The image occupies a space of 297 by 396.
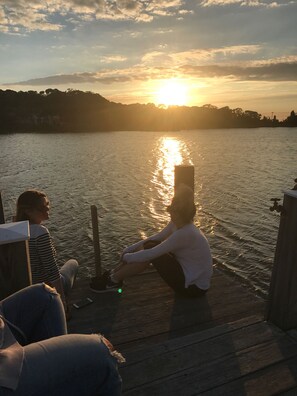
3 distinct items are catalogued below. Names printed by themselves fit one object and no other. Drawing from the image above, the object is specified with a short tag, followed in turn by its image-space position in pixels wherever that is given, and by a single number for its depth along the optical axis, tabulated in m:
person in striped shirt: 3.73
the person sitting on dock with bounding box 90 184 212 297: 4.57
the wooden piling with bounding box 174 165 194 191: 6.45
